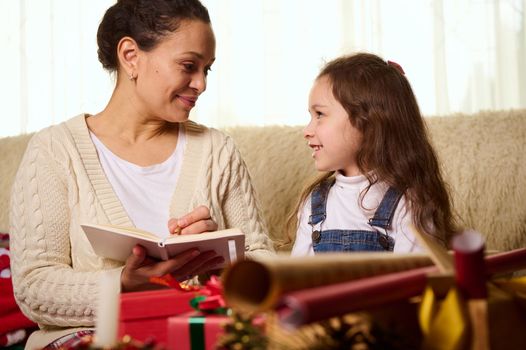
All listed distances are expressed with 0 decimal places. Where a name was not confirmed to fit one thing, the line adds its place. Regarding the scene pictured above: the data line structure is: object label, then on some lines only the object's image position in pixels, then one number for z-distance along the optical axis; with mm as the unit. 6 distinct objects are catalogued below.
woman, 1412
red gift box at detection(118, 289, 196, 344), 870
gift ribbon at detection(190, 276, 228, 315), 795
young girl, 1586
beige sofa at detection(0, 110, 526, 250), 1749
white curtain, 2453
